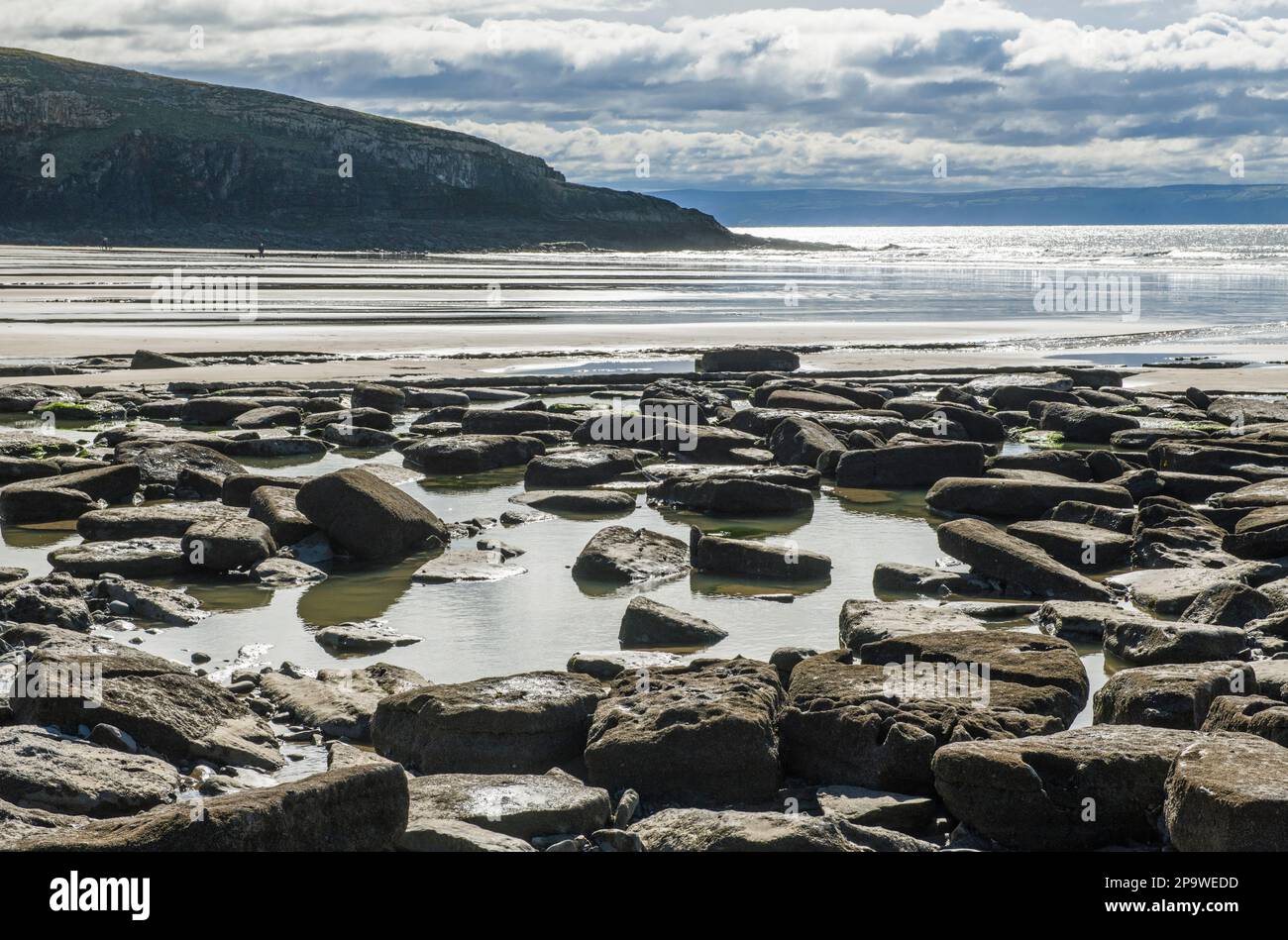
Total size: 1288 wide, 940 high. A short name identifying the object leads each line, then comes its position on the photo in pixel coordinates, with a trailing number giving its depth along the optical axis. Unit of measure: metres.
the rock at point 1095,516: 11.39
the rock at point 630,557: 10.01
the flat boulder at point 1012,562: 9.53
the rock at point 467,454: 14.79
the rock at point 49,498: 11.50
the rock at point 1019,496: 12.20
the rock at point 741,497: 12.61
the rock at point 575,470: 13.79
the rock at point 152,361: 24.31
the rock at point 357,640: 8.21
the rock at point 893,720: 5.86
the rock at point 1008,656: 6.84
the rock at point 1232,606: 8.33
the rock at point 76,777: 5.18
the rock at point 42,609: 8.13
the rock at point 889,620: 7.95
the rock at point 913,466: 14.12
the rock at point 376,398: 19.38
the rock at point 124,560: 9.55
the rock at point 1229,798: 4.68
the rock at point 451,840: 4.77
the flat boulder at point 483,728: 6.09
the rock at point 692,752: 5.80
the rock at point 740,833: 4.75
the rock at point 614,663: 7.28
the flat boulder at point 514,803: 5.21
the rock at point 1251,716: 5.72
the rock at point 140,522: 10.46
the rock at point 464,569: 9.91
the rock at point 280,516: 10.55
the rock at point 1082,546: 10.51
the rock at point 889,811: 5.50
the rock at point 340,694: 6.55
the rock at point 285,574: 9.75
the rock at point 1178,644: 7.52
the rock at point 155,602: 8.65
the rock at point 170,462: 13.06
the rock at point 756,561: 10.12
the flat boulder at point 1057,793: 5.32
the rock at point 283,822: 4.32
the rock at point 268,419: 17.48
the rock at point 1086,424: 17.94
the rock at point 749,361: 25.34
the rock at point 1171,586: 9.03
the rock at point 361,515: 10.36
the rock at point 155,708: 5.90
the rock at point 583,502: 12.65
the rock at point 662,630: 8.34
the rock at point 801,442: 14.92
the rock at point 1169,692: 6.36
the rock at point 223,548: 9.80
